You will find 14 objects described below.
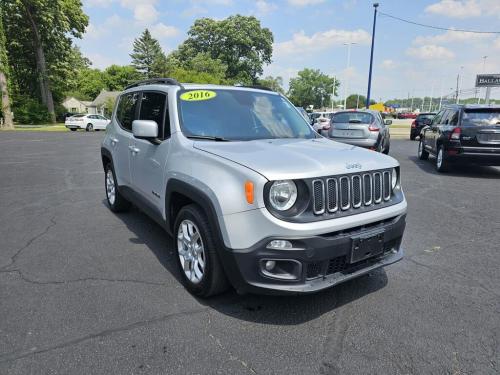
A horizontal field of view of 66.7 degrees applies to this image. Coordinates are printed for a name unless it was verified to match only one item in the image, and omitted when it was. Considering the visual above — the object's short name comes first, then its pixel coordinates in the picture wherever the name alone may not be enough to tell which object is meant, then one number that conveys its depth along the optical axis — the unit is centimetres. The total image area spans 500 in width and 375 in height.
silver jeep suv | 270
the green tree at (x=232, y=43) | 6875
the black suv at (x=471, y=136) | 888
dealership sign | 3118
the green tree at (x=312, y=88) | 11550
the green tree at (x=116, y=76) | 8675
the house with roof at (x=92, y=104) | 6988
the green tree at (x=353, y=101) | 12950
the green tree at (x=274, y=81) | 10782
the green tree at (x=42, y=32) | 3616
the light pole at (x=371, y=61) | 2664
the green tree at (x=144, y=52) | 7769
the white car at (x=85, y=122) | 3269
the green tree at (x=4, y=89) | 3195
